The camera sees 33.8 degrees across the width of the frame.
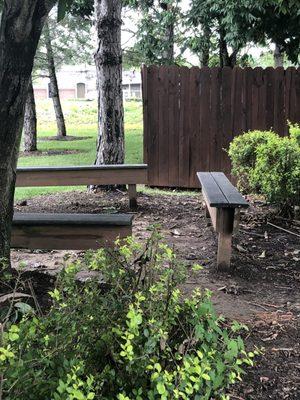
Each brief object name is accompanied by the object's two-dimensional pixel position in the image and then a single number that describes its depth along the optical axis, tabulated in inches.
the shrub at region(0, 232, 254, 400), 63.3
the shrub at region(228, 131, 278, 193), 279.9
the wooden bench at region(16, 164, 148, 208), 275.9
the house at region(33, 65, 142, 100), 2674.7
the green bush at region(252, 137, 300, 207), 242.8
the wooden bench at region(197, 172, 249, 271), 174.6
